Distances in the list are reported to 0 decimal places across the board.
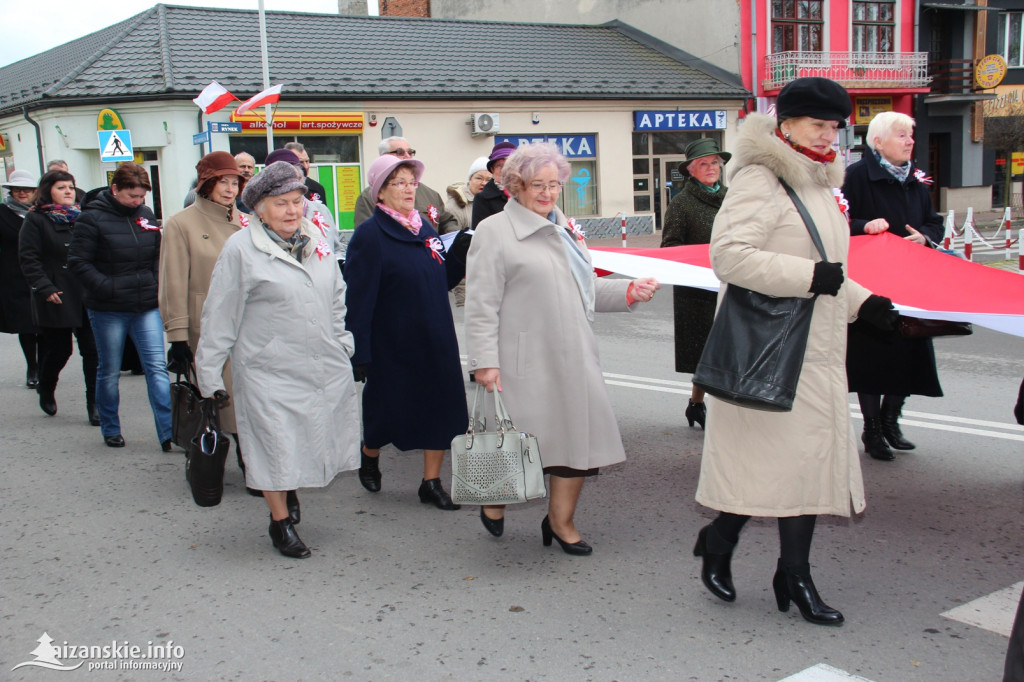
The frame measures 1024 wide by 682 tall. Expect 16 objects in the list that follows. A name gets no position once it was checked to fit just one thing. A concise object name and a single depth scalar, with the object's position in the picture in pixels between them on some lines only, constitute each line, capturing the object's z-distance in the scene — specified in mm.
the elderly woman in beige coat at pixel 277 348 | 4430
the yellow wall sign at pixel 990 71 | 32906
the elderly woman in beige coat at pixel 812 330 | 3482
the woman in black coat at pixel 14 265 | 8562
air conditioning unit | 26312
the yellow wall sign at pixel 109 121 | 23034
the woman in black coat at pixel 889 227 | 5473
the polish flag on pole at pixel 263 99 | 17719
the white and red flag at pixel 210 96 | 18734
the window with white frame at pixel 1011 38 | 35500
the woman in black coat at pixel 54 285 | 7547
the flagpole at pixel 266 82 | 17969
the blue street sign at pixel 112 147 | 17641
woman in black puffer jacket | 6406
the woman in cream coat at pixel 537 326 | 4289
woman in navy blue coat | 5191
